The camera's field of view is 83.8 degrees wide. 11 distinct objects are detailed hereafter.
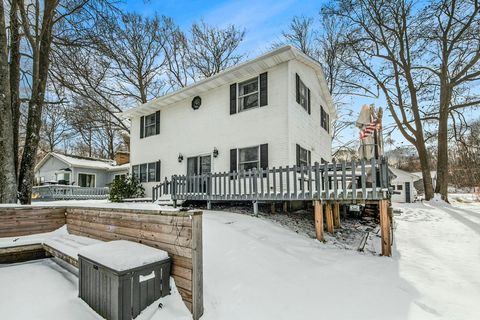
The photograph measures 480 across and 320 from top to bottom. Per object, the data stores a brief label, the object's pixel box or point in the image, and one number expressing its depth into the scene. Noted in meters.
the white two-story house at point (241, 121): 8.80
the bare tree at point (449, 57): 15.34
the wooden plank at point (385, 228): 4.99
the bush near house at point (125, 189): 12.32
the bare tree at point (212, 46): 22.12
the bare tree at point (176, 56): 21.94
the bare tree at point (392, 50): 17.06
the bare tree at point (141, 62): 20.59
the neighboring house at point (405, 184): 25.42
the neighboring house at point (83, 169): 21.45
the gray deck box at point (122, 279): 2.61
